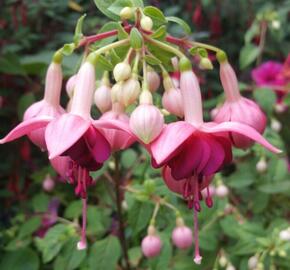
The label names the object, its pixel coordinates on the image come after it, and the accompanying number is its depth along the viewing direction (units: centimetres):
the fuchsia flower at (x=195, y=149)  18
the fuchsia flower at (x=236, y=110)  21
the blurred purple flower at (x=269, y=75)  59
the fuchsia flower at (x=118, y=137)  20
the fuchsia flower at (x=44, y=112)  20
